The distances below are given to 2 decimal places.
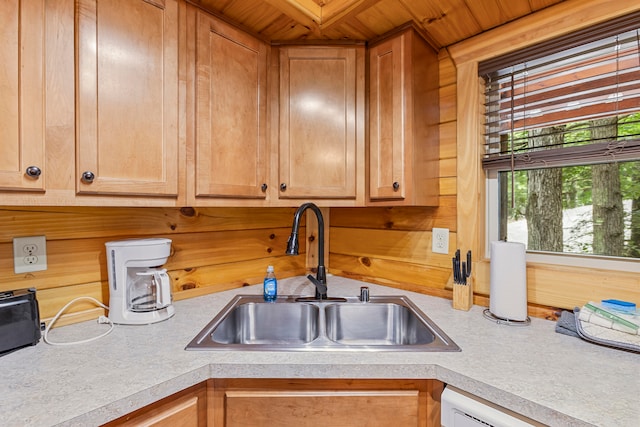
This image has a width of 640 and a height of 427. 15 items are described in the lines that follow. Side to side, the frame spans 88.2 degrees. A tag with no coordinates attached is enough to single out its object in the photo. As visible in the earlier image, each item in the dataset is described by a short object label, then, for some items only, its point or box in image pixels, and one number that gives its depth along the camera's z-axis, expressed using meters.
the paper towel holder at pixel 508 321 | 1.14
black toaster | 0.89
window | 1.11
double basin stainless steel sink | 1.35
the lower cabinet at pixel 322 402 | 0.88
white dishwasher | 0.74
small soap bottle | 1.42
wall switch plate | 1.48
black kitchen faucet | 1.39
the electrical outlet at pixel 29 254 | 1.05
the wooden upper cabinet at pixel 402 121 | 1.30
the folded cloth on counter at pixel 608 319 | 0.93
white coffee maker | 1.13
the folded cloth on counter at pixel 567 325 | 1.04
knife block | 1.29
